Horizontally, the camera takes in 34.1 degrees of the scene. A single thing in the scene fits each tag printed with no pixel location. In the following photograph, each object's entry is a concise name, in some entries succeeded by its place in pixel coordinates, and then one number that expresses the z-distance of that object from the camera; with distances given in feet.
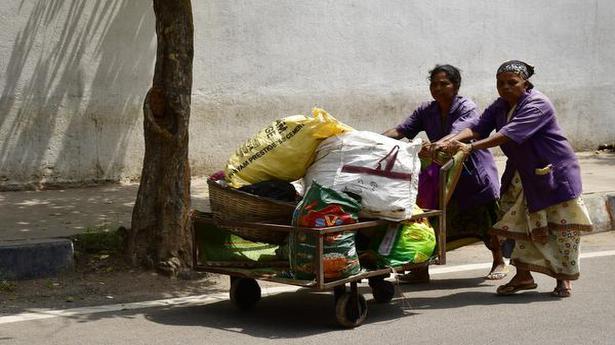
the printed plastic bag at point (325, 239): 18.07
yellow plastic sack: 19.08
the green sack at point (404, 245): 19.49
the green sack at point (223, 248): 20.27
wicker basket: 18.93
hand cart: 18.06
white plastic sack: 18.90
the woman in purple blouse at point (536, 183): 20.97
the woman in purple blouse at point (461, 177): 22.84
